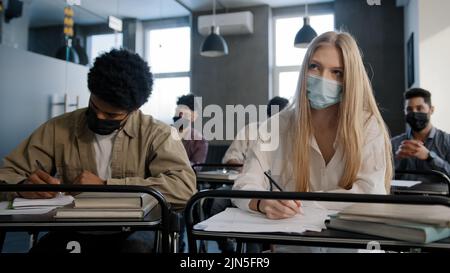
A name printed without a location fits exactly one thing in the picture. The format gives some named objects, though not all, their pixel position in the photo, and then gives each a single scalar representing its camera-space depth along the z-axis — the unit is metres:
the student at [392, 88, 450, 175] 2.84
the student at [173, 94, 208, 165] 3.93
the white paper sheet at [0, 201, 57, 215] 1.06
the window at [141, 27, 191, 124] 5.68
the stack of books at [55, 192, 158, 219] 0.99
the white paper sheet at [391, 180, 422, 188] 2.06
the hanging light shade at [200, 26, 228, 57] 4.94
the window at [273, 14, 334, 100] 6.16
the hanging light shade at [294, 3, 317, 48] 4.59
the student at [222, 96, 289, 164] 3.43
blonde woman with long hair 1.31
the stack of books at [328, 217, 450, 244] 0.74
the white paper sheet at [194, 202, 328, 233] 0.83
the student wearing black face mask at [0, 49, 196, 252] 1.44
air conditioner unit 5.87
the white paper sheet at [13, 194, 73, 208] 1.13
